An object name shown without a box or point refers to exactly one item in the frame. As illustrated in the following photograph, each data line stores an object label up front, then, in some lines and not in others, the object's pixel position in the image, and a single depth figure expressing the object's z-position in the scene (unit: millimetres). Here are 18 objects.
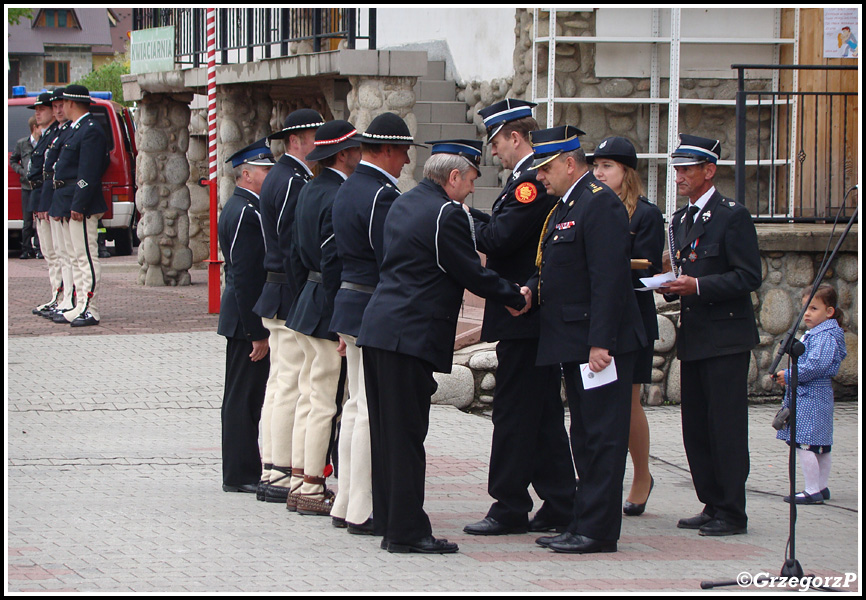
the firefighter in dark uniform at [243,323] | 13883
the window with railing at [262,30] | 26047
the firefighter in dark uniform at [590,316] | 11203
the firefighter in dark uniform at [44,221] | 27562
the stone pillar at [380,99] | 23359
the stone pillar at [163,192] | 34781
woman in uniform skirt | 13070
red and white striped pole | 27562
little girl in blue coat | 13711
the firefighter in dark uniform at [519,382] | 12023
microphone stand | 10039
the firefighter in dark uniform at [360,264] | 11914
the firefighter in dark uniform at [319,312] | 12672
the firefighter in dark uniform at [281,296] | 13422
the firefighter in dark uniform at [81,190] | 25875
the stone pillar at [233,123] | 30156
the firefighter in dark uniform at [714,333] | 12109
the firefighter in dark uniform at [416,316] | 11234
